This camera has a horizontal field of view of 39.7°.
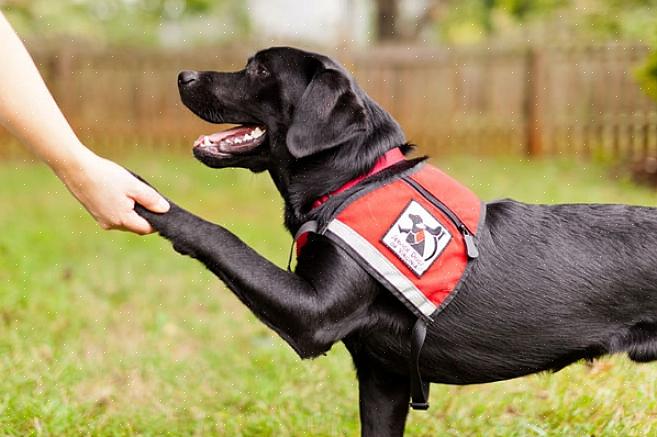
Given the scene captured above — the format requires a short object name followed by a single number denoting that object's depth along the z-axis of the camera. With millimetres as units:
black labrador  2900
